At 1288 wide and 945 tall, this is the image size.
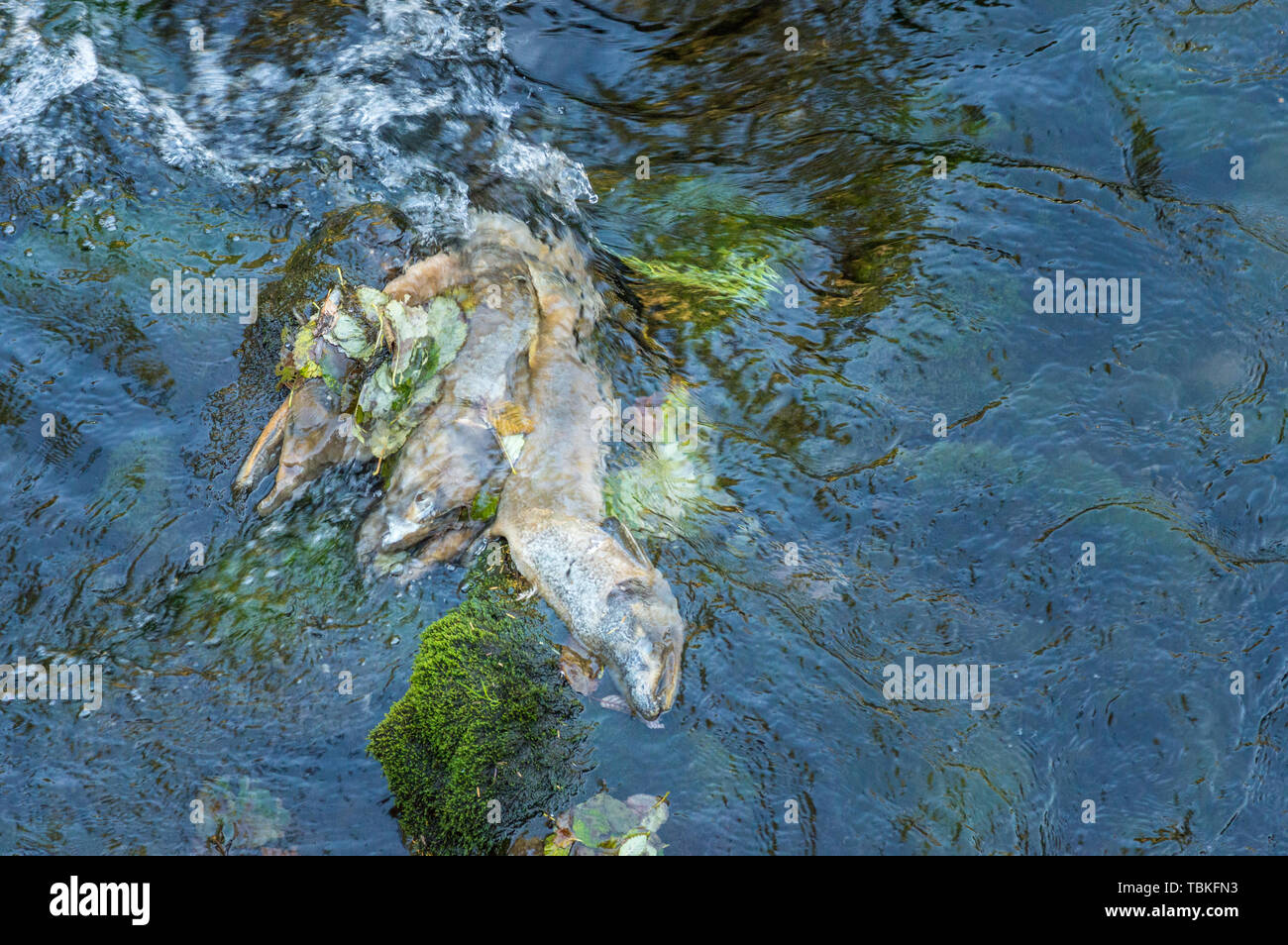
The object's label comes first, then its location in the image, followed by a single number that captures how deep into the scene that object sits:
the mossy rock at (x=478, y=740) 4.54
